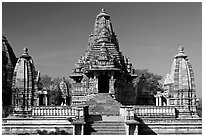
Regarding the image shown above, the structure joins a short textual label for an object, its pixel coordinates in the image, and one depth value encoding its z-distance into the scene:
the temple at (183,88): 14.49
